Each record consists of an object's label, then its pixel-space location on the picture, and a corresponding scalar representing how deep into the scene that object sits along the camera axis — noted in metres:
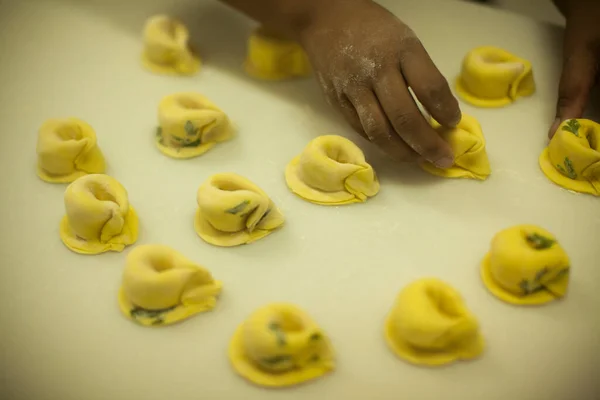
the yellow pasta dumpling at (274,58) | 0.50
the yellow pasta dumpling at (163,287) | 0.35
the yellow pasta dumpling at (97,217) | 0.38
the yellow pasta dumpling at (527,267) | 0.36
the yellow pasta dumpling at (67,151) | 0.42
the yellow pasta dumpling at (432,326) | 0.34
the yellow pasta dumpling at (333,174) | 0.41
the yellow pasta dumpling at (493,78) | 0.48
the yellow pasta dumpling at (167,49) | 0.51
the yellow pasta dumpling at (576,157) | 0.42
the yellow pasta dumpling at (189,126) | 0.44
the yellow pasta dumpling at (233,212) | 0.39
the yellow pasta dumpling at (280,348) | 0.33
